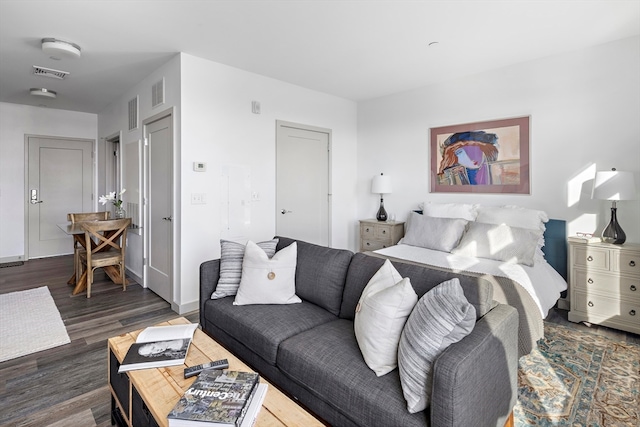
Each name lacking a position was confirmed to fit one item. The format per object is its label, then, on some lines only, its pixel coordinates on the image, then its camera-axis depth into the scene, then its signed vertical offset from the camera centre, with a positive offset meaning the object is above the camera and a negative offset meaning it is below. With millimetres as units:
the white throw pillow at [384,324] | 1484 -525
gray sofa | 1244 -689
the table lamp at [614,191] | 2840 +158
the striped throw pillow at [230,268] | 2434 -431
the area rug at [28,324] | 2641 -1041
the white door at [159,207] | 3607 +36
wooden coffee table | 1210 -736
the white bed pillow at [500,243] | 2936 -312
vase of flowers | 4155 +34
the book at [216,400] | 1115 -688
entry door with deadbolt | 5723 +402
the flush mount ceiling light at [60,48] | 3045 +1516
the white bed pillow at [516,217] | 3314 -77
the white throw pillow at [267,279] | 2273 -479
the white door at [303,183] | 4371 +380
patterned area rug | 1818 -1106
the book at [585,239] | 3020 -274
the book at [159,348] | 1512 -674
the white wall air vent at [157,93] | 3678 +1325
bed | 2290 -408
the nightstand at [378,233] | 4512 -330
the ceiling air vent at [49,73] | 3805 +1619
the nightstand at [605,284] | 2822 -664
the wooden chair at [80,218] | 4234 -108
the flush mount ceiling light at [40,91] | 4625 +1664
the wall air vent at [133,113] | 4353 +1291
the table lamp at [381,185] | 4703 +351
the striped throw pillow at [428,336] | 1279 -512
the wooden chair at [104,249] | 3781 -474
